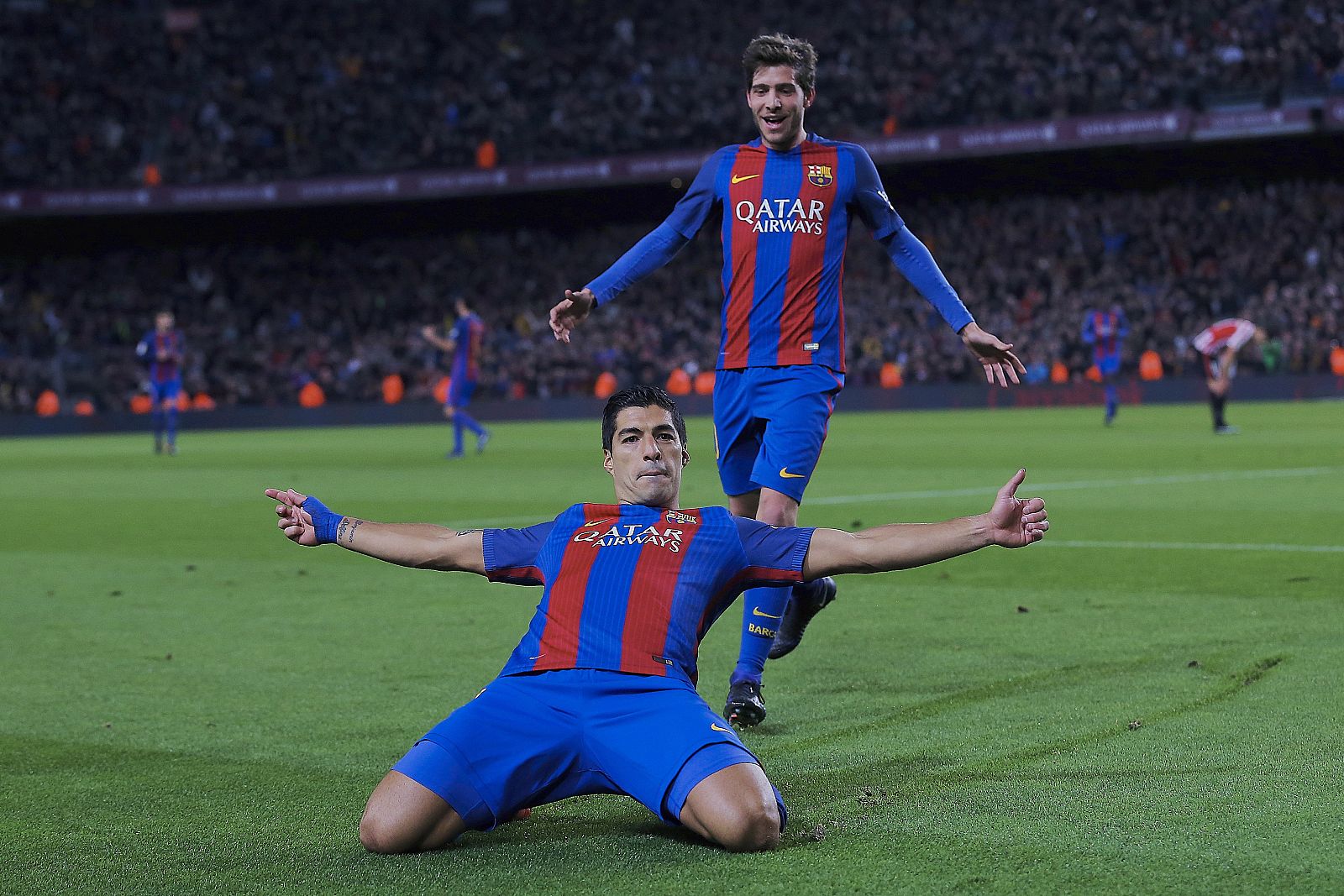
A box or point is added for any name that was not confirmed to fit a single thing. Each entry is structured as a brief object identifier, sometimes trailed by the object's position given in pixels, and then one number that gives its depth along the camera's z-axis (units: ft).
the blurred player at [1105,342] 90.02
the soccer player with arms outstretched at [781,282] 19.16
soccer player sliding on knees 12.66
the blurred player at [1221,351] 72.95
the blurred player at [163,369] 87.35
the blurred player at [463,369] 76.02
